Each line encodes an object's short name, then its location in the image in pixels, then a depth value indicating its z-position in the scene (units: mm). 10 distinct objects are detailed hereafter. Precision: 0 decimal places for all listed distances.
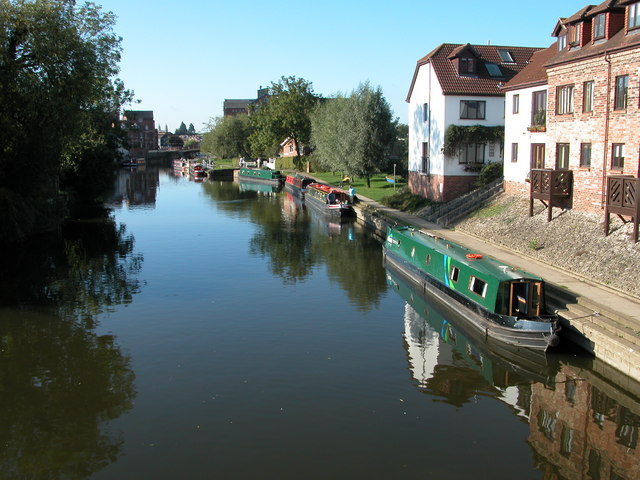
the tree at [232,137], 110062
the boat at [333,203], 41750
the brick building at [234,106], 194625
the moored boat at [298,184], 59188
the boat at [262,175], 76938
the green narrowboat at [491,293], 15844
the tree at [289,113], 80500
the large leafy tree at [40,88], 29172
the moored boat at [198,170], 93106
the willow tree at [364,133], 47625
